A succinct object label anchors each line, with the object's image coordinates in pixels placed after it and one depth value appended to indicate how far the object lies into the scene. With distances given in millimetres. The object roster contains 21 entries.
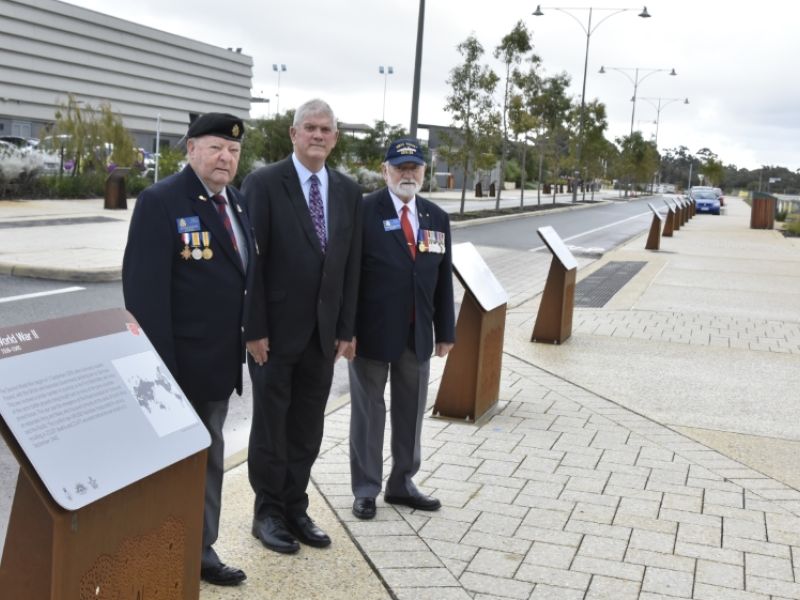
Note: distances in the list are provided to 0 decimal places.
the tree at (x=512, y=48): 39062
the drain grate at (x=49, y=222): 19812
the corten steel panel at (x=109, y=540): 2615
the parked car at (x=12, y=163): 25484
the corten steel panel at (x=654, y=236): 23562
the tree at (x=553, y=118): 46906
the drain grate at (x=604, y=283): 13952
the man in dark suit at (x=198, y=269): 3662
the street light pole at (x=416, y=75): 24219
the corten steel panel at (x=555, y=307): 10070
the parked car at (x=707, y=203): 53062
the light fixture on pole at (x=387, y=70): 86981
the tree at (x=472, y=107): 34000
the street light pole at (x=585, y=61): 43800
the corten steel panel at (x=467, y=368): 6867
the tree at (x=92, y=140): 29531
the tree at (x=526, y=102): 39375
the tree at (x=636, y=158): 83750
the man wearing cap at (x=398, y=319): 4879
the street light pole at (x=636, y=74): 70581
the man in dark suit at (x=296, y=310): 4277
